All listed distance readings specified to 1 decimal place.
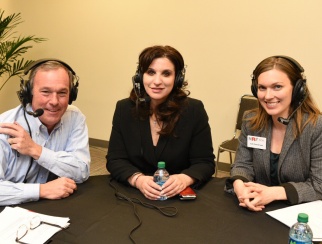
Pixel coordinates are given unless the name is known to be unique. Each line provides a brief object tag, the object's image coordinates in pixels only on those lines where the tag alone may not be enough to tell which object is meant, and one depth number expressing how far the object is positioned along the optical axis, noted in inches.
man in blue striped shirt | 62.9
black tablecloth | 50.8
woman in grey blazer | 65.5
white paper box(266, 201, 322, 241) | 53.8
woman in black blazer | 79.6
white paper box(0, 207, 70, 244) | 49.0
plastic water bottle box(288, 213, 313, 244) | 44.0
